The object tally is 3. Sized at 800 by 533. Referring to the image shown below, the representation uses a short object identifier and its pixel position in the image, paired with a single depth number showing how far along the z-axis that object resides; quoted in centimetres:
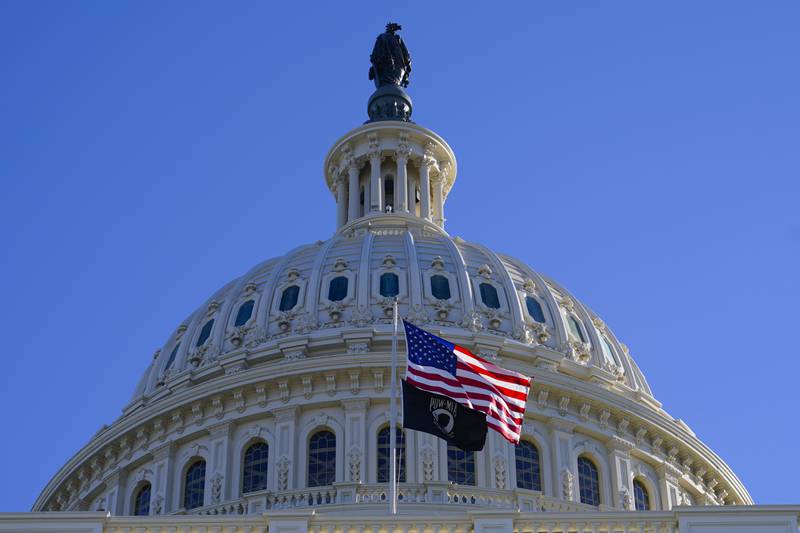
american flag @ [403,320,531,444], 4550
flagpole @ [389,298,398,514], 4381
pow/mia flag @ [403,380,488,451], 4528
